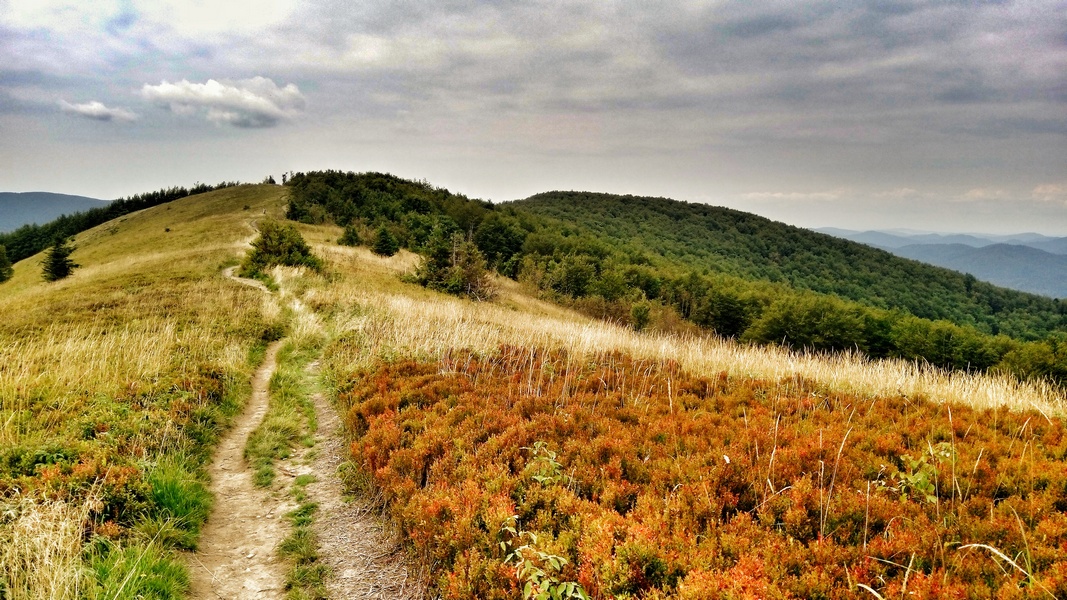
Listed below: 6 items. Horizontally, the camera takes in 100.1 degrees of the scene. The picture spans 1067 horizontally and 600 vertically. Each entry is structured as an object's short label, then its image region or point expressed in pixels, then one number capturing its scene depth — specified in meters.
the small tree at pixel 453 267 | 35.75
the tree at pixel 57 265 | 34.78
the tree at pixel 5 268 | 51.56
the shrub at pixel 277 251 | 28.14
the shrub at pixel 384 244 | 47.62
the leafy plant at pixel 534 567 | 3.42
